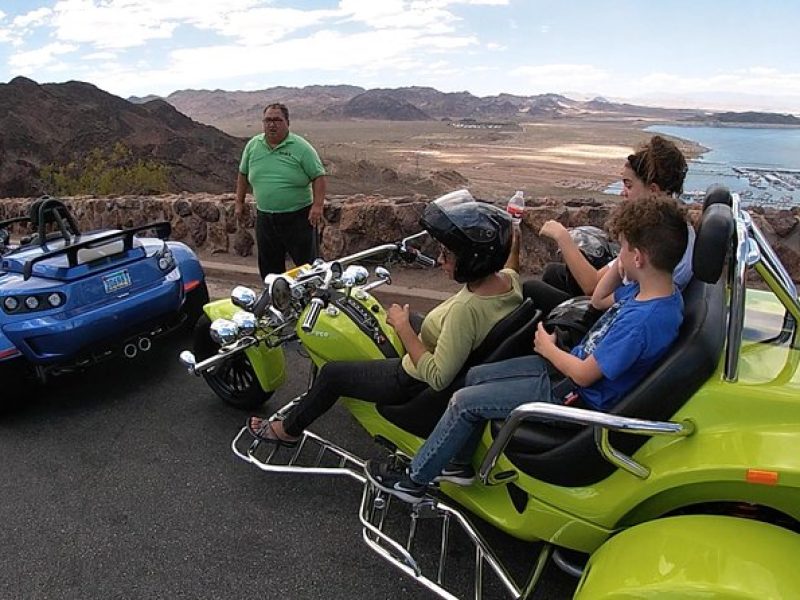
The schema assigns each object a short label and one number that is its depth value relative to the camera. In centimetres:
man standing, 508
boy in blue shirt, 207
